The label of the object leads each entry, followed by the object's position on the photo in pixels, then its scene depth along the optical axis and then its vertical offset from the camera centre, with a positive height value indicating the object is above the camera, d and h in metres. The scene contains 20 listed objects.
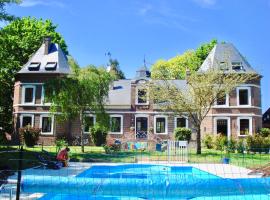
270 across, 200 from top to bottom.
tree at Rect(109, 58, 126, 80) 66.35 +12.82
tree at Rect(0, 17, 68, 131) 39.94 +10.44
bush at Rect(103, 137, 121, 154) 26.36 -1.20
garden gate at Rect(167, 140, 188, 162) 22.74 -1.21
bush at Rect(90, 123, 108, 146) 34.34 -0.29
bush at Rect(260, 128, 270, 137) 33.75 +0.38
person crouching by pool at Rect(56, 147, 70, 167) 18.20 -1.30
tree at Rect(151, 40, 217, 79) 53.69 +12.17
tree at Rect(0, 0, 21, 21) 20.10 +6.77
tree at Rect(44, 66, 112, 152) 26.98 +3.13
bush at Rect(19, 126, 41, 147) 31.97 -0.30
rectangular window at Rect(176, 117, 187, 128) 37.00 +1.32
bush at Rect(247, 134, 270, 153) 28.72 -0.58
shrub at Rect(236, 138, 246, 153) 27.09 -0.84
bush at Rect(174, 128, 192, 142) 33.47 +0.05
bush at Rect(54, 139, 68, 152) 32.64 -0.93
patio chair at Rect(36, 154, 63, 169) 16.92 -1.58
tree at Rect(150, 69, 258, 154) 27.23 +3.43
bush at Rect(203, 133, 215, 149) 32.88 -0.57
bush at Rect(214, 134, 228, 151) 30.80 -0.62
